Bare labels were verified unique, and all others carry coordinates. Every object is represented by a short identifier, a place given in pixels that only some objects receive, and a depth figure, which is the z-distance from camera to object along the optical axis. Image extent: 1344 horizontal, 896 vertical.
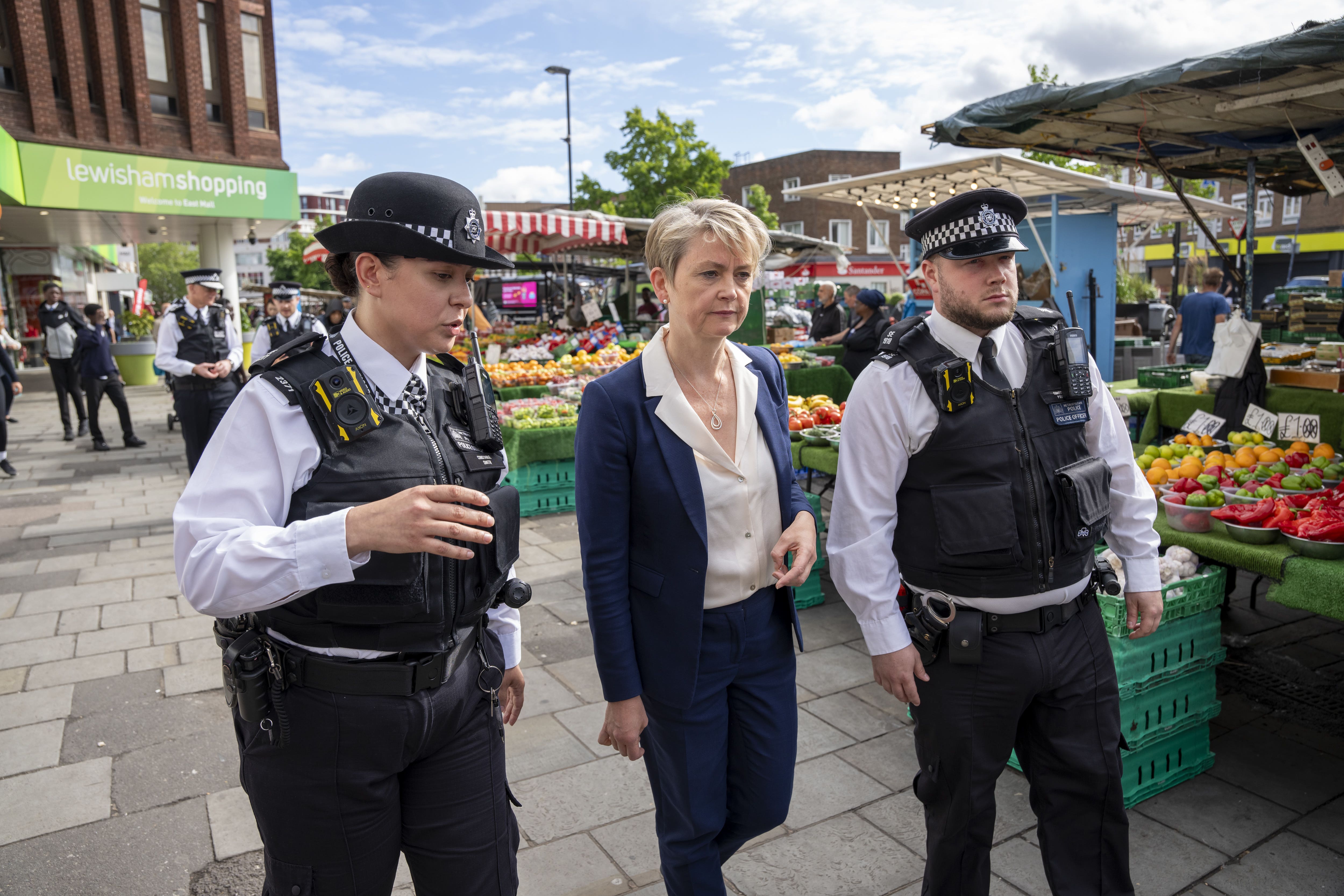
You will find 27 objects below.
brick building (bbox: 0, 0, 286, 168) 17.31
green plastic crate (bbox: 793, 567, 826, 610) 5.15
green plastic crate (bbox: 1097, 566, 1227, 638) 2.97
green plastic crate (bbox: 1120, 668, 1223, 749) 3.01
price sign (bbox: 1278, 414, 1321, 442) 4.94
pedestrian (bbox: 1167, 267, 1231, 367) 10.23
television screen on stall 28.02
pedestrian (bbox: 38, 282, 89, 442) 11.62
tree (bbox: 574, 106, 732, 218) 25.94
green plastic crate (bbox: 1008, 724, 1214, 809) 3.05
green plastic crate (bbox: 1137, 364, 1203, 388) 6.98
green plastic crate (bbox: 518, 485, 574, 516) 7.57
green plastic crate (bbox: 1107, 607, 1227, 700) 2.96
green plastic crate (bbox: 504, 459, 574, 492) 7.50
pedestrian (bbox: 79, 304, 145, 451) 11.35
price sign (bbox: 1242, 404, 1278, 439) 5.13
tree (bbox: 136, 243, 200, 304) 69.44
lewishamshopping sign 16.50
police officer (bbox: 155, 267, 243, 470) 6.97
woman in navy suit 2.03
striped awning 11.35
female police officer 1.42
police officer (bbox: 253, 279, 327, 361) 9.40
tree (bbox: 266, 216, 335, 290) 65.19
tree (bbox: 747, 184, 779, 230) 32.03
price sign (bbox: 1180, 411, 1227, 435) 5.20
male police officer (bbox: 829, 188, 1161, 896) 2.13
